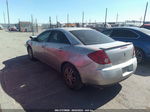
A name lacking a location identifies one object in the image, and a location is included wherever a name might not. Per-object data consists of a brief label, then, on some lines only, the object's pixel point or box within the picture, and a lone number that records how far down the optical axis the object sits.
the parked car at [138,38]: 5.16
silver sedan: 2.70
